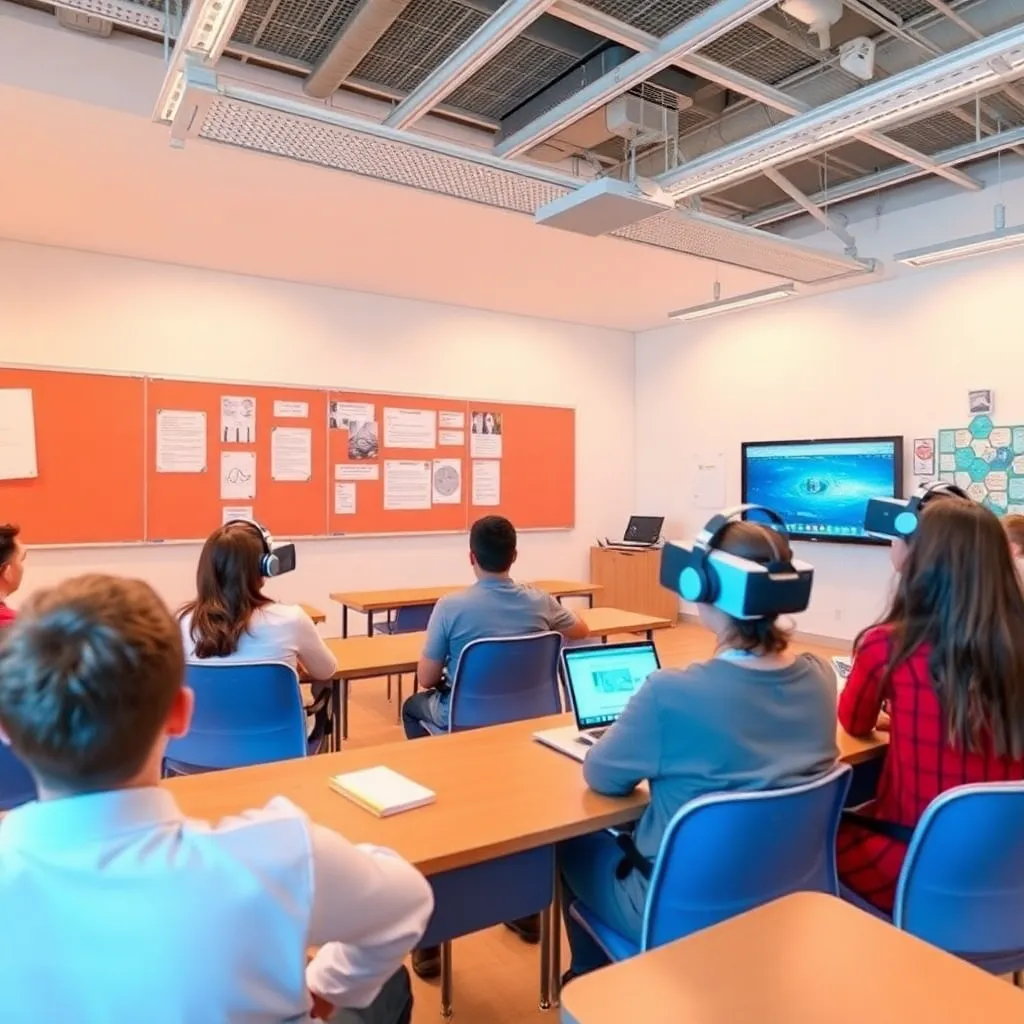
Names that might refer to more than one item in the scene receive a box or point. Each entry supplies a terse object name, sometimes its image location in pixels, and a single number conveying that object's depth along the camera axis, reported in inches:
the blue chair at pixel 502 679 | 108.3
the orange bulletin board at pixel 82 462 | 210.8
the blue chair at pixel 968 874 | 57.1
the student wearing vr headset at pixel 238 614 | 95.5
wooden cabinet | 291.0
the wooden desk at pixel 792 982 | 38.5
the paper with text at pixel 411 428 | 265.4
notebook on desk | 60.9
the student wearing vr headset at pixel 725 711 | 58.1
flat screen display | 237.0
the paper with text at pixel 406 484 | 265.7
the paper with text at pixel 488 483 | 284.4
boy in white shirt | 29.4
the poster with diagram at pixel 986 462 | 207.9
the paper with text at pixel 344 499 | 256.1
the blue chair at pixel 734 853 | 52.9
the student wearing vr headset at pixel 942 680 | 66.9
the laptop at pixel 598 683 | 80.4
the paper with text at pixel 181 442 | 228.1
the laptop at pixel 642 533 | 301.0
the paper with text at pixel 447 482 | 275.6
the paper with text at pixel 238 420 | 237.0
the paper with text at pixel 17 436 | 206.4
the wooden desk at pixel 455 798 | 56.4
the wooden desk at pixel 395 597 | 175.2
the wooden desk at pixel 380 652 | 114.9
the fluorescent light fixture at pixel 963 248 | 169.8
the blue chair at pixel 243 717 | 90.7
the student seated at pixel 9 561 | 100.0
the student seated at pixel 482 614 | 111.9
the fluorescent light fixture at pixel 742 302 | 222.7
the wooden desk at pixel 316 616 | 151.7
